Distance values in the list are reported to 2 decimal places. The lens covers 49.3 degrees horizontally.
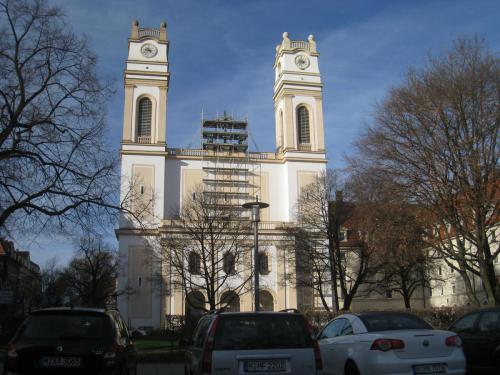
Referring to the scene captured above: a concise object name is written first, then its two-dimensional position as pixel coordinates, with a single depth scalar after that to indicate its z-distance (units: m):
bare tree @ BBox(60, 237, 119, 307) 59.97
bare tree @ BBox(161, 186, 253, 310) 43.00
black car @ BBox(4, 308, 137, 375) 7.97
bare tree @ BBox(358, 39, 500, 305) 24.20
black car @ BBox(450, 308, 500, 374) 10.56
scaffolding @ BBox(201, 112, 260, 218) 61.31
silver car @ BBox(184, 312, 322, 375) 7.45
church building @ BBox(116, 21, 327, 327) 53.91
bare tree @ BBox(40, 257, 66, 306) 73.12
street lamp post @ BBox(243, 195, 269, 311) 22.42
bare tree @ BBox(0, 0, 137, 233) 18.22
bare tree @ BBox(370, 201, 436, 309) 25.78
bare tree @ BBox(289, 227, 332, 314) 46.59
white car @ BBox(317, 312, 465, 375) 8.67
